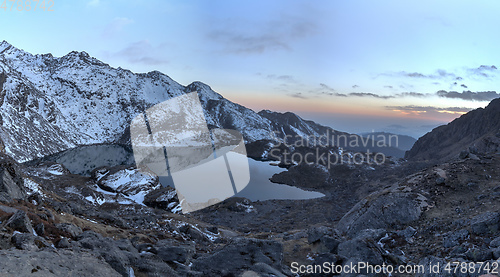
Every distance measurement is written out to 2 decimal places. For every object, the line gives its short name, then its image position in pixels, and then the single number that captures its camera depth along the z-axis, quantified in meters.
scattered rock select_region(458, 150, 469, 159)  43.31
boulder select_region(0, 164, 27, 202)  26.99
